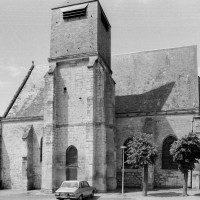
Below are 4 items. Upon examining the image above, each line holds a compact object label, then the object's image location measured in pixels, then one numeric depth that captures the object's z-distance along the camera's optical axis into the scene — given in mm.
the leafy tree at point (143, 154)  24250
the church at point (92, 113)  27500
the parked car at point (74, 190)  20828
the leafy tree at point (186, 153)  23734
